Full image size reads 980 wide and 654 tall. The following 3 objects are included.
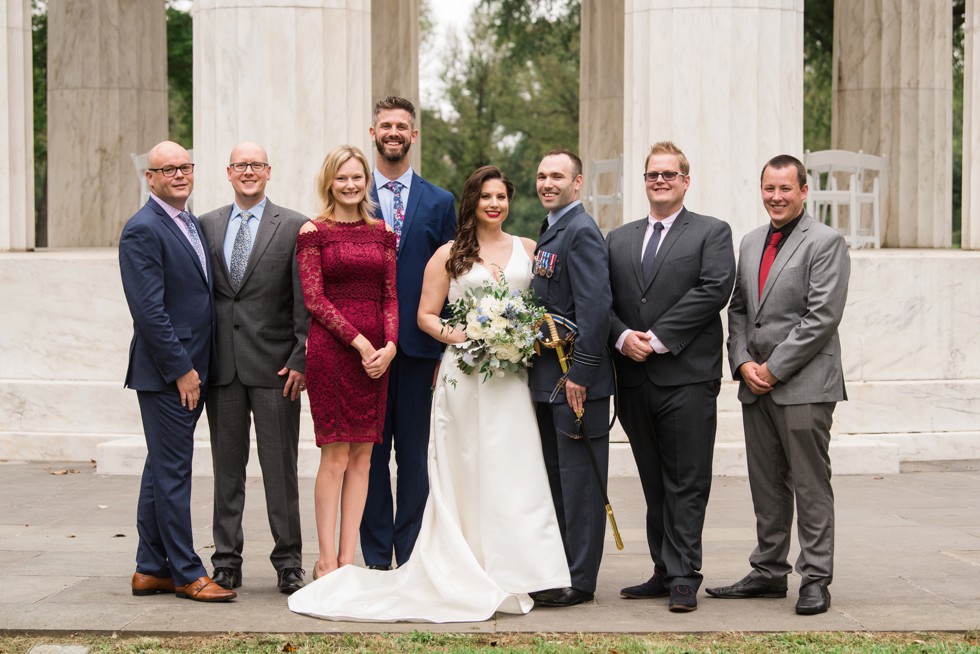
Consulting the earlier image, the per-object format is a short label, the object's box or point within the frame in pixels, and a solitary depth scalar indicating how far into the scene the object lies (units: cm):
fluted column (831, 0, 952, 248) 2000
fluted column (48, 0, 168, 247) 1984
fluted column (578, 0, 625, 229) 2036
